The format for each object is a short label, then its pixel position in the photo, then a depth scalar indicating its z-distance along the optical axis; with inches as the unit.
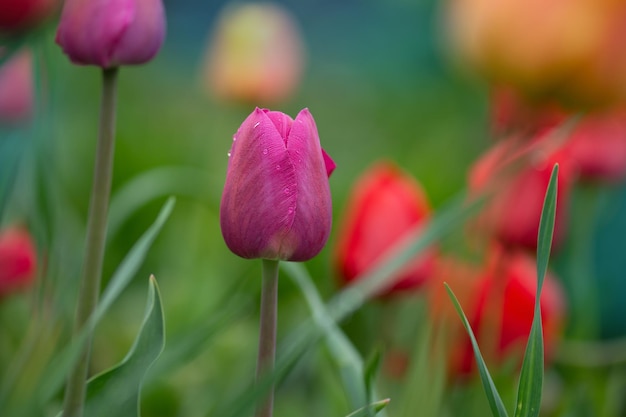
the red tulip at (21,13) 50.1
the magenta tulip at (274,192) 43.0
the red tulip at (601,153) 71.4
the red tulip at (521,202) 53.5
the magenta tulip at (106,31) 43.7
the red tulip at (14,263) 52.6
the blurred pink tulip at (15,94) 75.8
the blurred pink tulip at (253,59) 92.3
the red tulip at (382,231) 56.0
